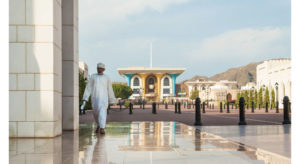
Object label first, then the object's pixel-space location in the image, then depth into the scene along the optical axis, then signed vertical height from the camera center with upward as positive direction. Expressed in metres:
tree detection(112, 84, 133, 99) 109.50 -1.01
